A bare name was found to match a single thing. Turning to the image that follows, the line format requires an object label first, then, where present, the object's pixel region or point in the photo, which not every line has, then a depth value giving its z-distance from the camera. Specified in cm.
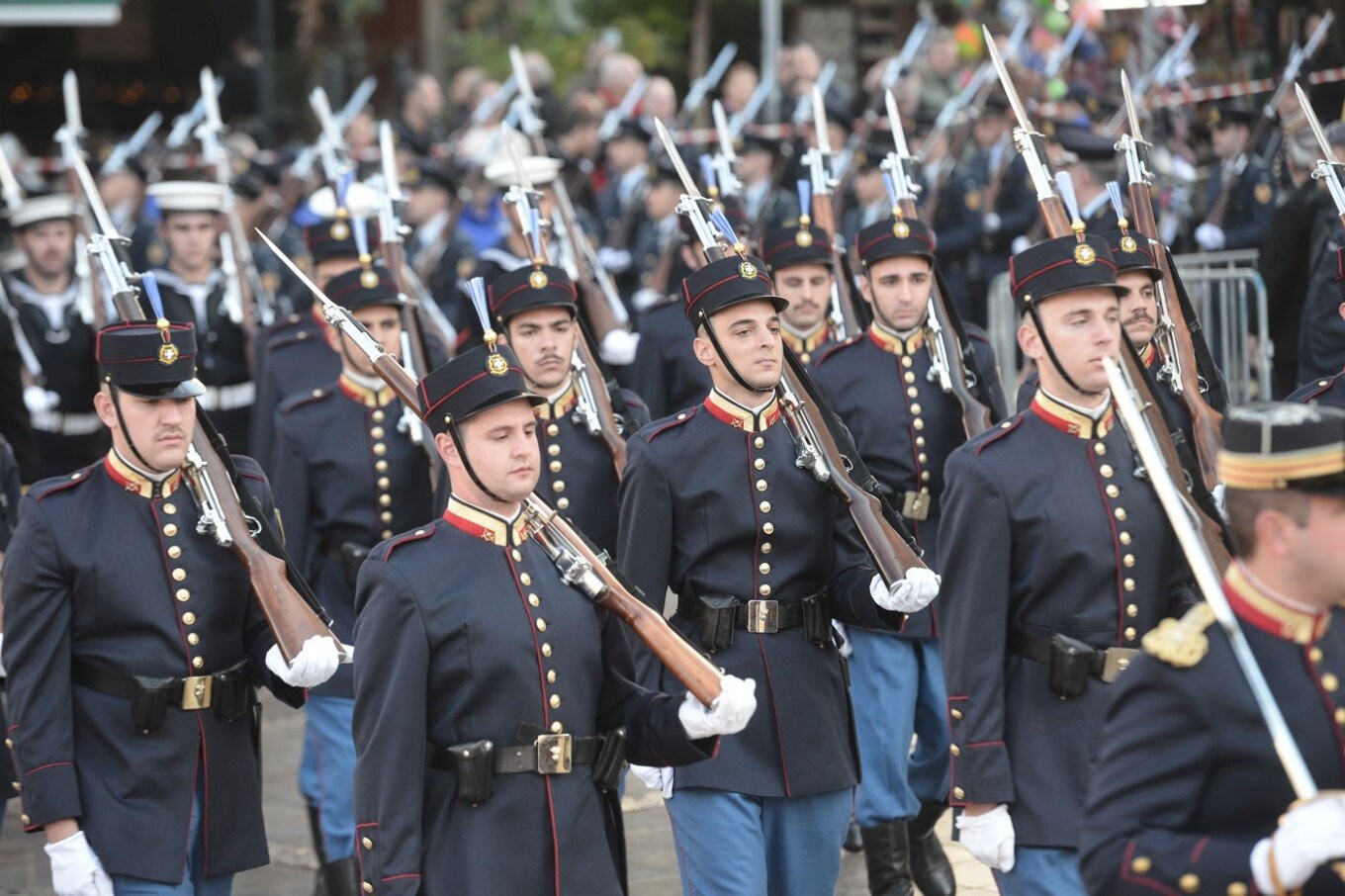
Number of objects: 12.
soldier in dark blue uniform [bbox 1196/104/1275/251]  2453
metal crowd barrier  2078
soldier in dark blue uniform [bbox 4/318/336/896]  1117
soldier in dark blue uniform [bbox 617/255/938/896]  1162
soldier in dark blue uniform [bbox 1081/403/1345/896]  707
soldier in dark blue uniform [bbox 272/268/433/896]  1498
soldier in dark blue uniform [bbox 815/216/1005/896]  1470
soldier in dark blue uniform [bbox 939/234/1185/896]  1043
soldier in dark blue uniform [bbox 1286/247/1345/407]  1345
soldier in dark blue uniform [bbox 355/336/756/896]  958
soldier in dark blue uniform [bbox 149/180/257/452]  2223
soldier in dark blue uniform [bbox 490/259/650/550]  1485
